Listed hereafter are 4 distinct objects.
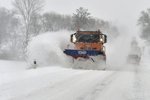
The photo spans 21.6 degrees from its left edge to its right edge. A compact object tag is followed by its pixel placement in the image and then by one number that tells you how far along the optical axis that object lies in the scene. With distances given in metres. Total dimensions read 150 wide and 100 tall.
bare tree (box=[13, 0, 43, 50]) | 62.22
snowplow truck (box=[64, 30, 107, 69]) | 24.58
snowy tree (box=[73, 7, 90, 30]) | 78.95
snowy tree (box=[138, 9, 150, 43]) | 91.35
